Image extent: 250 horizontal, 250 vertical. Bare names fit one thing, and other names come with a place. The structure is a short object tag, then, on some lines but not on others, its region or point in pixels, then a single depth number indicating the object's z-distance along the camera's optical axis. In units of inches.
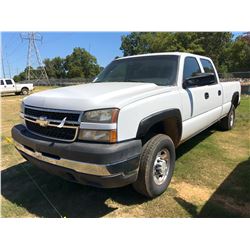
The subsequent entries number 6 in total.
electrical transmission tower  2171.9
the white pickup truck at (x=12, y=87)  1025.5
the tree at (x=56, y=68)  3232.8
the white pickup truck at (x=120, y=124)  109.0
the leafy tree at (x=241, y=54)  1266.0
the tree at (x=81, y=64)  2940.5
